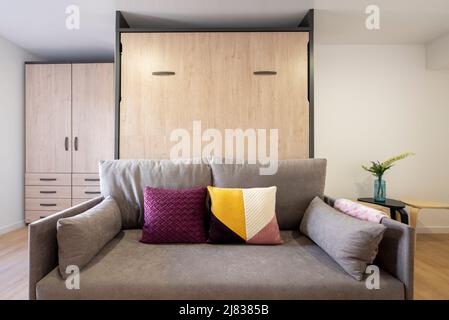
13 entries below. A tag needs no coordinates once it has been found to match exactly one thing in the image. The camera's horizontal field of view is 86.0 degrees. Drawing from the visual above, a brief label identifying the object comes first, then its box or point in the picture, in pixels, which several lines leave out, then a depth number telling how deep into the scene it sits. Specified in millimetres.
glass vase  2585
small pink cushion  1253
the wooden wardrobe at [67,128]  3031
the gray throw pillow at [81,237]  1122
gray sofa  1058
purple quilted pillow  1469
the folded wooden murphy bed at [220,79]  2279
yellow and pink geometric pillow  1451
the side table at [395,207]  2297
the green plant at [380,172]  2582
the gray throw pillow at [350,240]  1100
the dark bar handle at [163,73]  2279
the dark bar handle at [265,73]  2279
